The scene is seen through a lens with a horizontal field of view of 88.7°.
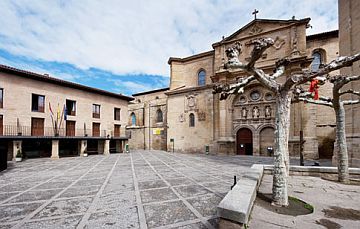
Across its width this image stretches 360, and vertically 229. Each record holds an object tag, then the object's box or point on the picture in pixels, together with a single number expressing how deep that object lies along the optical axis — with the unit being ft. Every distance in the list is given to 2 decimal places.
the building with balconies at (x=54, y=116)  51.47
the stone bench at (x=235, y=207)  9.27
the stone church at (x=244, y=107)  58.59
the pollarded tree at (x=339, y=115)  20.36
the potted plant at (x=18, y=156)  49.93
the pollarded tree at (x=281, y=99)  13.53
